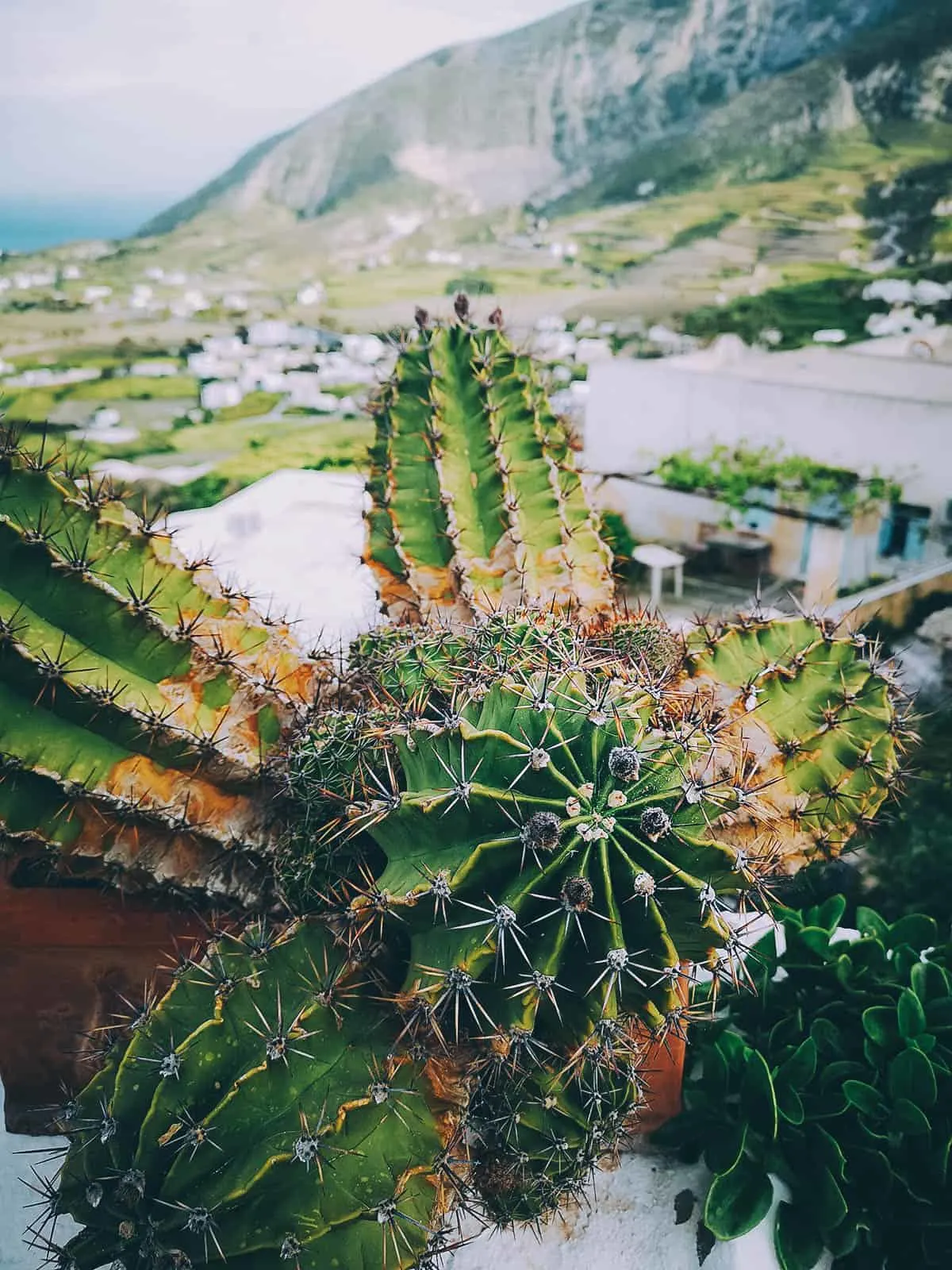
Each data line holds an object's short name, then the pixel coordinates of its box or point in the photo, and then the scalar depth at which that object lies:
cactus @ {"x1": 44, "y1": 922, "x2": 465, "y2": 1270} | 0.28
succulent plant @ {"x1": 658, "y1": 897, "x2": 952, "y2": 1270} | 0.38
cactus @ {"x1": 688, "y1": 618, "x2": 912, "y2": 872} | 0.38
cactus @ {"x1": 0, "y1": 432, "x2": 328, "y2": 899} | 0.33
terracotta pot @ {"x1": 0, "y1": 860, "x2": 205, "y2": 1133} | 0.41
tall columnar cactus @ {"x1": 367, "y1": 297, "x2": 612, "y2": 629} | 0.45
